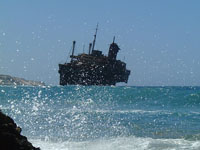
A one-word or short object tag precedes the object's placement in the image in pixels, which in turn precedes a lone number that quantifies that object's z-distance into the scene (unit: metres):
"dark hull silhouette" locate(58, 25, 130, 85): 141.70
